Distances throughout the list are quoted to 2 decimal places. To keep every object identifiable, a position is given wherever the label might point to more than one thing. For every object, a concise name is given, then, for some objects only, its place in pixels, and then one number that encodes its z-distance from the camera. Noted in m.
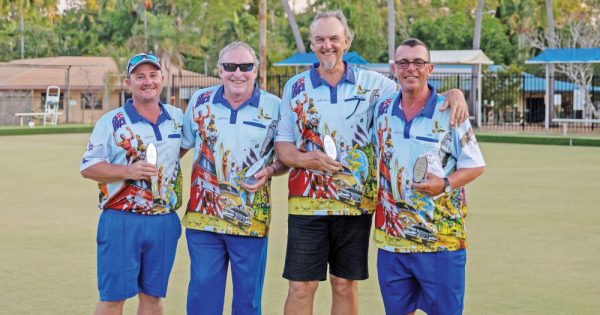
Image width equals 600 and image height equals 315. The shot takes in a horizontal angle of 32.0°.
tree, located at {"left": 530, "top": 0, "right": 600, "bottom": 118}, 39.25
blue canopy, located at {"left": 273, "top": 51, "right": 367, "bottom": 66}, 36.97
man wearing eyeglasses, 5.31
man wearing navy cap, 5.76
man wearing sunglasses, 5.94
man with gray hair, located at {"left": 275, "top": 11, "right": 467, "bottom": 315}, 5.89
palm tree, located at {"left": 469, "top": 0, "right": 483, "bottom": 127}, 38.32
